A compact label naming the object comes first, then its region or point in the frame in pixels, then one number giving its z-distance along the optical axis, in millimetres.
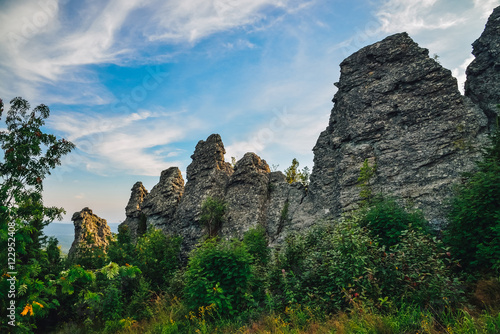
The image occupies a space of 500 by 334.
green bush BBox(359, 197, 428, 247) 11300
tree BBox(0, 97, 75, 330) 9914
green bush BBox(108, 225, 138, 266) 20034
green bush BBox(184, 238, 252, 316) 10961
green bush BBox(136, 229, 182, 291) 19469
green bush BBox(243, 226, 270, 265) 17684
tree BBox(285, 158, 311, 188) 44522
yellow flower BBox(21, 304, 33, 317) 3871
